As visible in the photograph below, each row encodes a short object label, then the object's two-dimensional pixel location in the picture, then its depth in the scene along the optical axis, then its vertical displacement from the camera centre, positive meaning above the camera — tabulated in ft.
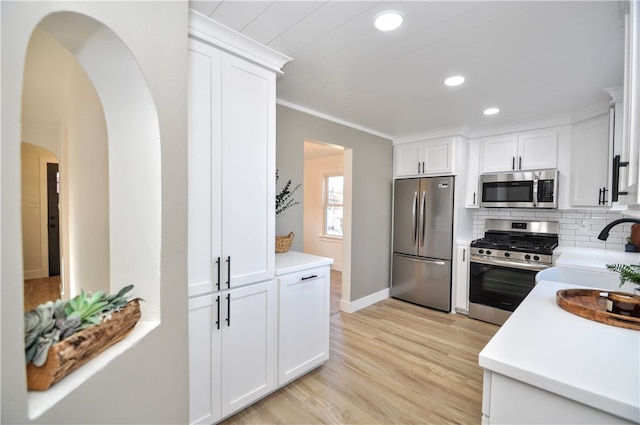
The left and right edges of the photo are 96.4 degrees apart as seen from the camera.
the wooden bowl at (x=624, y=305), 4.00 -1.35
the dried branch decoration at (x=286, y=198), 8.82 +0.31
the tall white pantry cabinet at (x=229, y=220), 5.28 -0.26
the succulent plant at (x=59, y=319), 2.38 -1.09
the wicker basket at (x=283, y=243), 8.45 -1.06
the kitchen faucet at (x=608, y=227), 4.00 -0.25
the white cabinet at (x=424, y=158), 12.25 +2.30
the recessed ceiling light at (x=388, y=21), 4.97 +3.37
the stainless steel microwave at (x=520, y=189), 10.59 +0.79
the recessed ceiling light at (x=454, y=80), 7.35 +3.39
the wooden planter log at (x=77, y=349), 2.41 -1.37
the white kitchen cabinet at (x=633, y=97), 3.32 +1.37
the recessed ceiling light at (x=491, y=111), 9.77 +3.42
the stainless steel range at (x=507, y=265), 10.34 -2.08
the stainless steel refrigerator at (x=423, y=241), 12.22 -1.45
